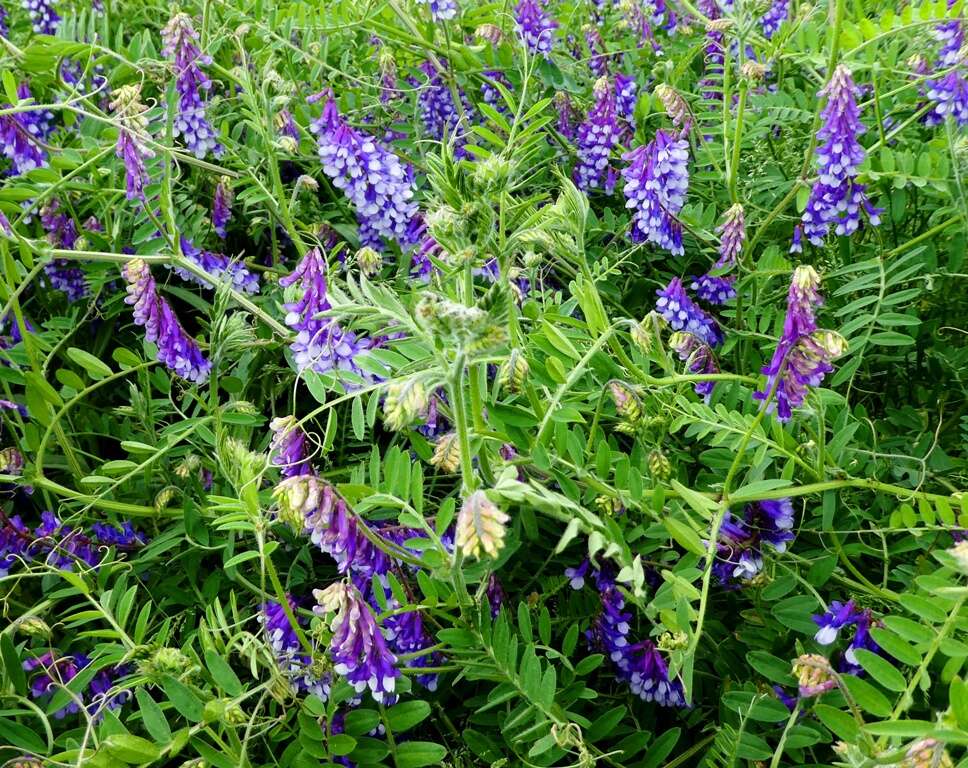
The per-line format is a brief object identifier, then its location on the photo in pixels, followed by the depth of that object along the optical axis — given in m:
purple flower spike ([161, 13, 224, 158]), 0.57
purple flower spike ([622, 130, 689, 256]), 0.52
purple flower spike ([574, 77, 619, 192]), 0.60
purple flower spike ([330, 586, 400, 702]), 0.37
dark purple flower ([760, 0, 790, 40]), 0.67
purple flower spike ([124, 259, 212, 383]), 0.49
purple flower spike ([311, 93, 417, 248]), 0.54
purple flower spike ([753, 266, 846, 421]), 0.38
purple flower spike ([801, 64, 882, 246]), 0.49
